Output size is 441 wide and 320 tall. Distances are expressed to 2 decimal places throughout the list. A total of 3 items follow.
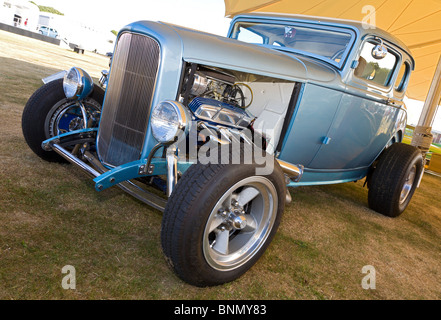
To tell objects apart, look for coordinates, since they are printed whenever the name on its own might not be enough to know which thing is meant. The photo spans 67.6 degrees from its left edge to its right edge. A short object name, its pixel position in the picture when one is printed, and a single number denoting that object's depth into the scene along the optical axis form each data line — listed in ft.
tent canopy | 30.89
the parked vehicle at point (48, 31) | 116.37
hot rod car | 6.09
